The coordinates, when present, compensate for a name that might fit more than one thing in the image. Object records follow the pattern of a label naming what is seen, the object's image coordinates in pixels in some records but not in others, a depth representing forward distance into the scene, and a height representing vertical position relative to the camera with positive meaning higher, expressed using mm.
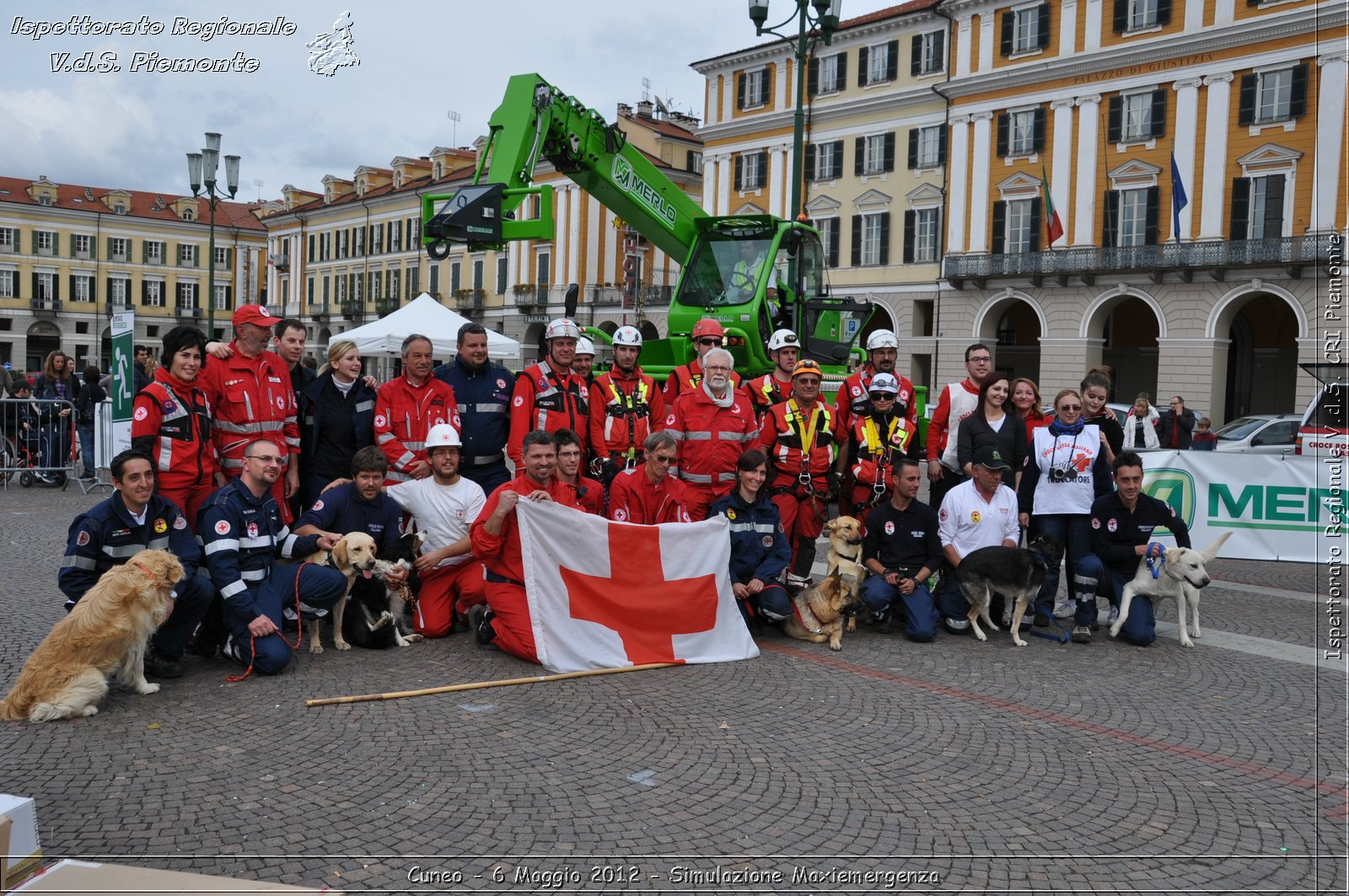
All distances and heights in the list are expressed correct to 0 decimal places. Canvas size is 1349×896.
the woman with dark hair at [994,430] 8359 -104
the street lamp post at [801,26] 15000 +5731
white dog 7621 -1194
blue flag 32125 +7126
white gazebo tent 18984 +1316
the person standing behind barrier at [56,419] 16812 -484
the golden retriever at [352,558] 6781 -1051
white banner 11289 -814
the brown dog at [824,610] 7449 -1441
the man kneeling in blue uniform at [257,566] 6285 -1065
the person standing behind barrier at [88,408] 16500 -277
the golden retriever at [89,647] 5410 -1366
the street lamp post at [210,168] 24297 +5443
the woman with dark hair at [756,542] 7578 -972
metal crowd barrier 16688 -843
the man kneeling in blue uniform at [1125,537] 7906 -905
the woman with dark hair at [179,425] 6715 -208
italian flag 36500 +7017
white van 11531 +9
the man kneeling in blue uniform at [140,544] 5961 -894
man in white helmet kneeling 7469 -952
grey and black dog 7566 -1171
